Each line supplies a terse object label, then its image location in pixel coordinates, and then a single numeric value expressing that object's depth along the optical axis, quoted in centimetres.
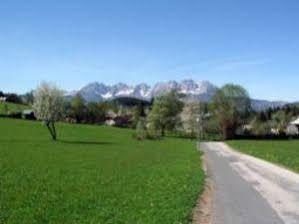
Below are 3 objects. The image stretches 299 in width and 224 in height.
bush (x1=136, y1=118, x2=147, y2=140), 8850
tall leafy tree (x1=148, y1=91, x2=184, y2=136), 11033
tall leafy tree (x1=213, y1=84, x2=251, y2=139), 11323
